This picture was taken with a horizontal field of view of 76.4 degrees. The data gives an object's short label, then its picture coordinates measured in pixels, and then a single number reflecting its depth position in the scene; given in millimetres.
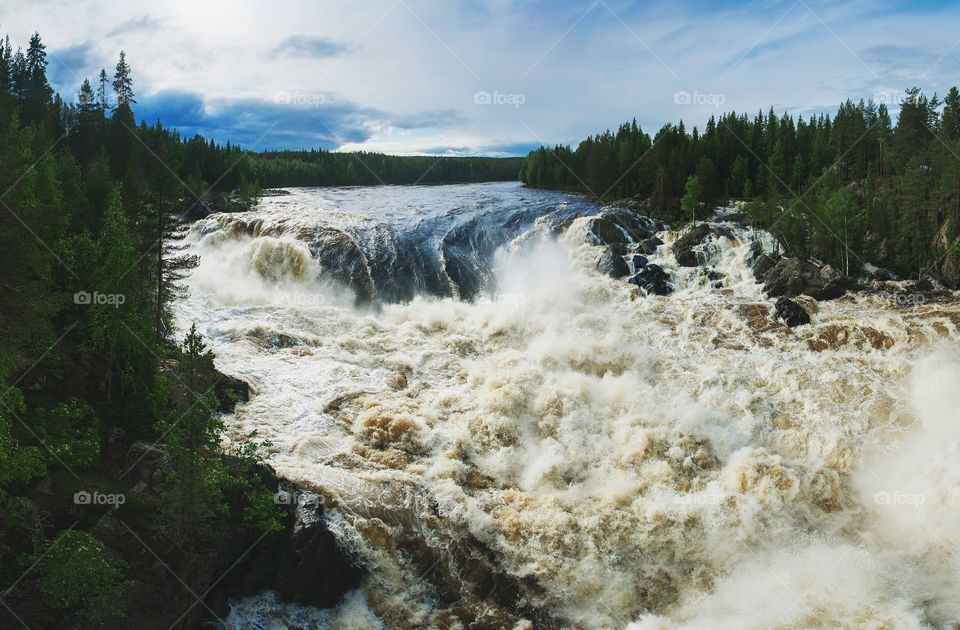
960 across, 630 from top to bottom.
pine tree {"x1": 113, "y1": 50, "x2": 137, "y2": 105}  60312
